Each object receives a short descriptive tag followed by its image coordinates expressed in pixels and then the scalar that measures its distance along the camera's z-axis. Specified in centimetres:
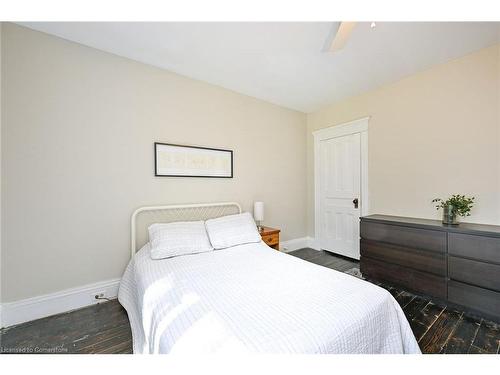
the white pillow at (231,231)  237
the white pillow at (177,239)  208
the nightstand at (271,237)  292
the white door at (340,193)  337
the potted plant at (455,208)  223
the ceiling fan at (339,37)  154
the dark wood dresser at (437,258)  188
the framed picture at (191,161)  255
